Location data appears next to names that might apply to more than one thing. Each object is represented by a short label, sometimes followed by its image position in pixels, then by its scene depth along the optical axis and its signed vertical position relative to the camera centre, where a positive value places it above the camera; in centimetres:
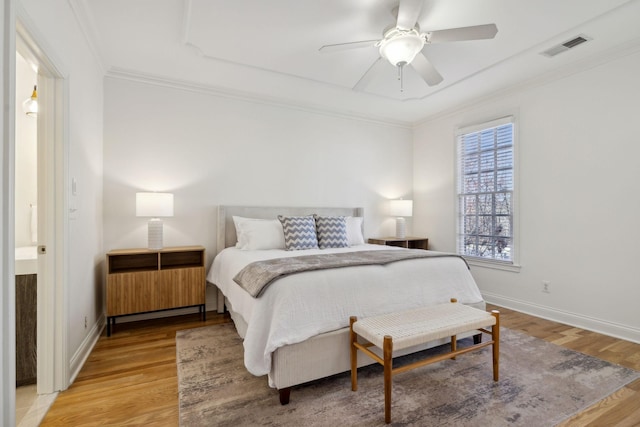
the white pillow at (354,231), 390 -23
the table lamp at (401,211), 466 +4
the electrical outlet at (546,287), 335 -81
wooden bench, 167 -69
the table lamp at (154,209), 306 +6
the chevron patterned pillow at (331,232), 354 -21
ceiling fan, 203 +126
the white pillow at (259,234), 334 -22
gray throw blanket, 198 -37
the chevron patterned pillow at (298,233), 337 -21
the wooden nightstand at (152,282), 289 -66
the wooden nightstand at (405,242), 446 -42
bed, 182 -62
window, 378 +29
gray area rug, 171 -114
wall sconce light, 258 +93
